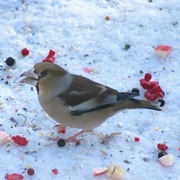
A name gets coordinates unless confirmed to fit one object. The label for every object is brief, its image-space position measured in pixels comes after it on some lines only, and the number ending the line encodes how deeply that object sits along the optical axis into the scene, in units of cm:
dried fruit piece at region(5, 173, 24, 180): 693
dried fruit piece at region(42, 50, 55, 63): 860
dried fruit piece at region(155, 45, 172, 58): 886
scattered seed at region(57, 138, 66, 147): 742
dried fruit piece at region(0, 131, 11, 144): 738
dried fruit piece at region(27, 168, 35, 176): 700
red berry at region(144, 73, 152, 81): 839
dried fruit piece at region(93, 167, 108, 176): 708
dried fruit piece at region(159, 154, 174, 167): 727
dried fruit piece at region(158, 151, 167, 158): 734
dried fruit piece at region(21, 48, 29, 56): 869
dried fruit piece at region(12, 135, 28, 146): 736
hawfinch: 707
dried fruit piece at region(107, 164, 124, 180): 705
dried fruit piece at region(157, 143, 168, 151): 743
